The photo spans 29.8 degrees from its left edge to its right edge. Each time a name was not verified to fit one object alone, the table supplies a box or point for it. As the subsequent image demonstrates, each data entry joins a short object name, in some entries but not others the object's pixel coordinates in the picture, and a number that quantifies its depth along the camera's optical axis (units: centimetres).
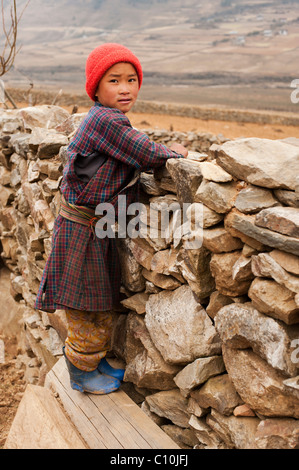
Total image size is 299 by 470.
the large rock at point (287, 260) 224
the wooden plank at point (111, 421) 296
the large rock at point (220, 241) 259
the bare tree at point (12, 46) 694
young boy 296
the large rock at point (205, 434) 277
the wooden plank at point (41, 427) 304
